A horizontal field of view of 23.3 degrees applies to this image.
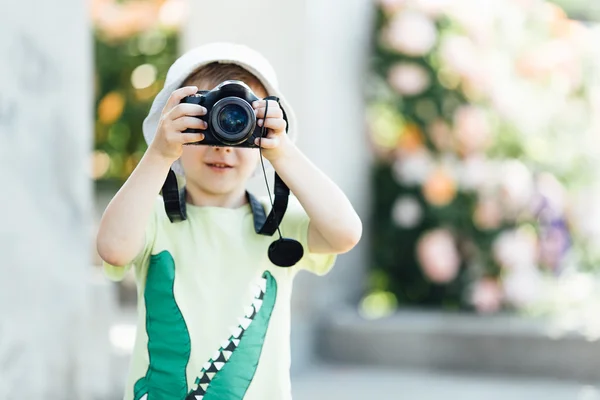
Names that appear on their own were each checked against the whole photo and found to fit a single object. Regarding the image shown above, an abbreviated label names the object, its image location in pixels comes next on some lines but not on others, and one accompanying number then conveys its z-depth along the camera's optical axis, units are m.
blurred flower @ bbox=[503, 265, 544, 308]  7.56
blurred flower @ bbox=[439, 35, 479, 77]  7.93
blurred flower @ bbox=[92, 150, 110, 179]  9.79
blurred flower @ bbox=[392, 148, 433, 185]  8.03
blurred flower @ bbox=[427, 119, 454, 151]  8.04
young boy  2.67
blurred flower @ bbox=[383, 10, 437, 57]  8.12
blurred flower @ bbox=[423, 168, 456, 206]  7.89
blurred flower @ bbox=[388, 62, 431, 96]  8.17
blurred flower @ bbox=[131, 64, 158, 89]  9.60
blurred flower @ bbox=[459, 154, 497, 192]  7.74
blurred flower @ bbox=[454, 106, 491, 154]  7.84
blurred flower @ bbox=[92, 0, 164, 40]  9.39
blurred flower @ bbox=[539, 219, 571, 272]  7.75
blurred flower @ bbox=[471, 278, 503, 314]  7.59
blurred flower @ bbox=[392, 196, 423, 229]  8.09
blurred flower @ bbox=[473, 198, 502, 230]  7.73
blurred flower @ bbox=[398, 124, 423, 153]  8.09
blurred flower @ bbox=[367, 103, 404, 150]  8.34
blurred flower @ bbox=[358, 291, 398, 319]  8.11
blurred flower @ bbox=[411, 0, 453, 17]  8.24
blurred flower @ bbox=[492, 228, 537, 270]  7.59
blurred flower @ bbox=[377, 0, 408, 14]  8.38
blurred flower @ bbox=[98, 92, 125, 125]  9.57
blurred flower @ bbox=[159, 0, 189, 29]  9.08
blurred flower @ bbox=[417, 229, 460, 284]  7.84
